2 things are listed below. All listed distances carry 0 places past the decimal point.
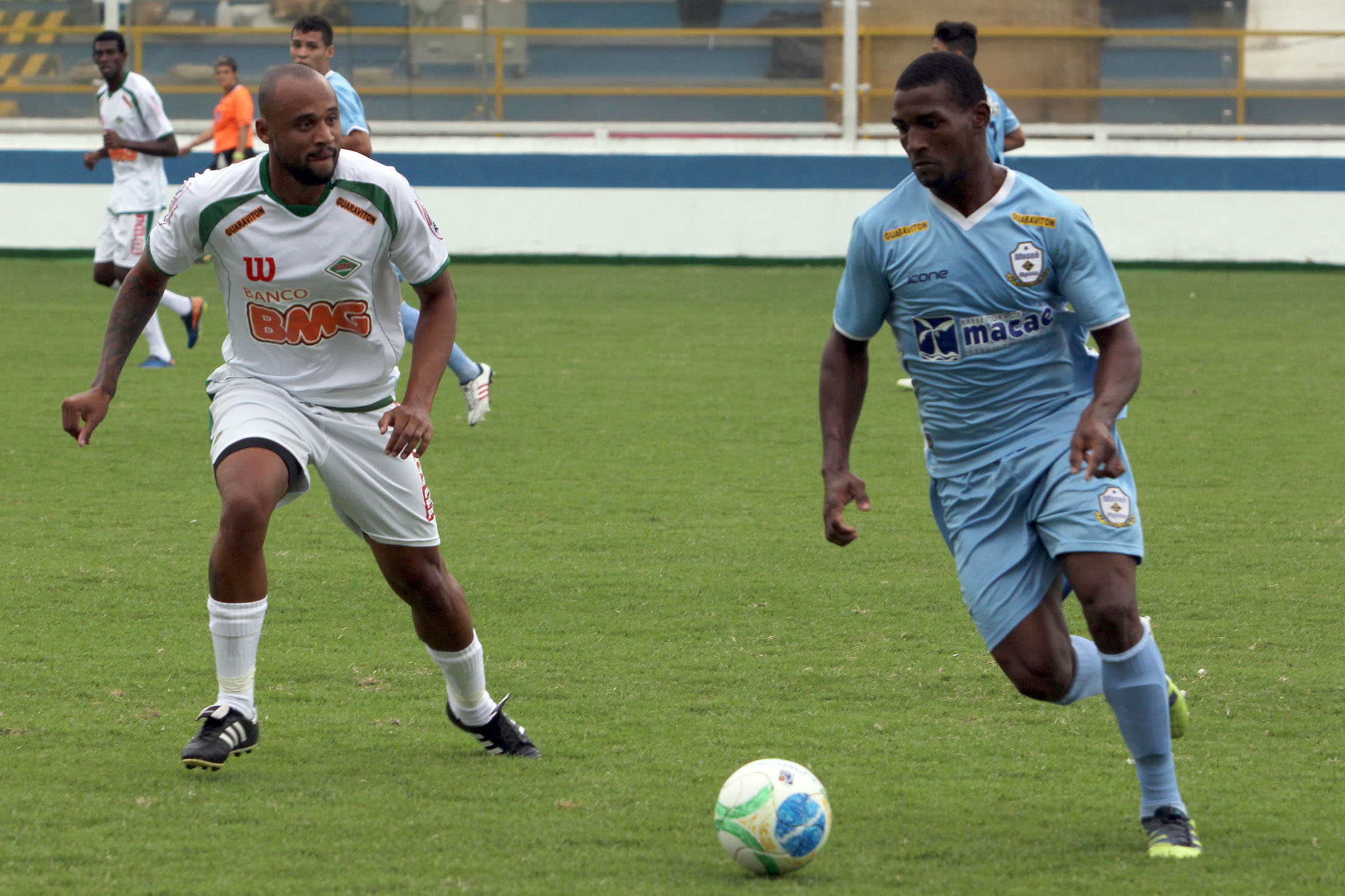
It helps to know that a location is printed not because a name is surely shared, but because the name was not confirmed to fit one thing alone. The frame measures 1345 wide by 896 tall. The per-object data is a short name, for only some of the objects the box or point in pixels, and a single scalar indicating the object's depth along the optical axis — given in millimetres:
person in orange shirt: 36906
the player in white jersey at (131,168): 22141
